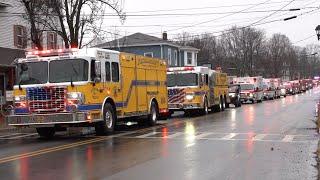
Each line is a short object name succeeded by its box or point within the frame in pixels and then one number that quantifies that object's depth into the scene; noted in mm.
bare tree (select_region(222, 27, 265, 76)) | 108438
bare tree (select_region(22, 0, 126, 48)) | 30031
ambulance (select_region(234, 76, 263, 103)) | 53562
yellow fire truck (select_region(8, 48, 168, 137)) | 17406
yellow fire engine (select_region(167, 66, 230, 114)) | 30797
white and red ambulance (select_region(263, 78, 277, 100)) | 62594
